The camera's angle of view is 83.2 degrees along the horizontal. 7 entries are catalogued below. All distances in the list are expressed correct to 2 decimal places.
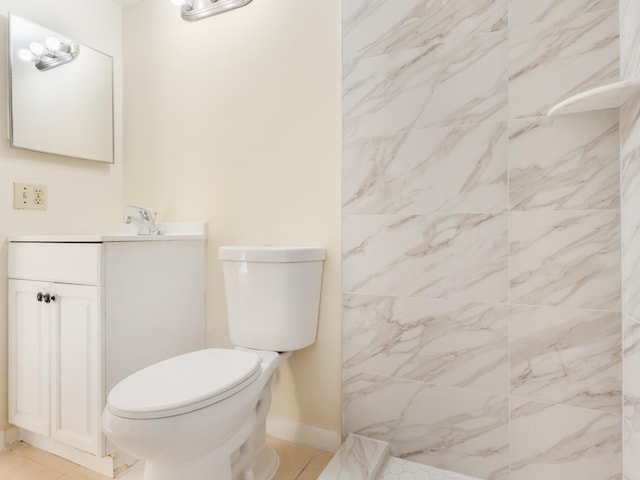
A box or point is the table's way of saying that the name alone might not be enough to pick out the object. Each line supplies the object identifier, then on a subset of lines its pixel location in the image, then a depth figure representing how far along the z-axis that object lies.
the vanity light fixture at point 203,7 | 1.64
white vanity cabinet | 1.27
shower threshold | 1.21
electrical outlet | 1.50
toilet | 0.90
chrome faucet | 1.60
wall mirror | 1.52
